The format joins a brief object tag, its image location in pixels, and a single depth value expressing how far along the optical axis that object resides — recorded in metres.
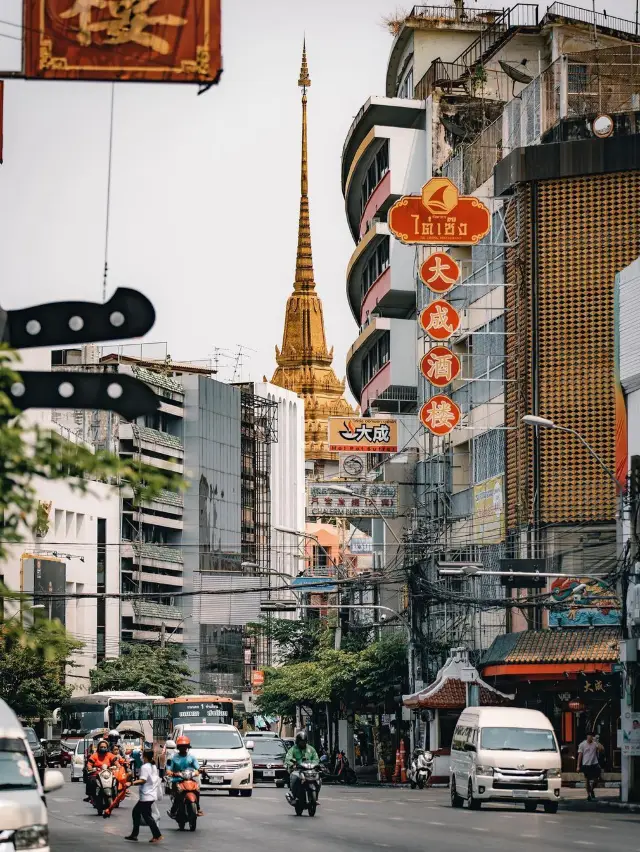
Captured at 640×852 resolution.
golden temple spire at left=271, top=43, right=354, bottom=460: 191.12
